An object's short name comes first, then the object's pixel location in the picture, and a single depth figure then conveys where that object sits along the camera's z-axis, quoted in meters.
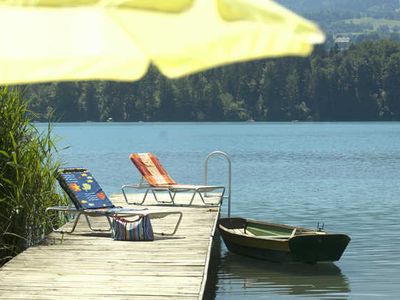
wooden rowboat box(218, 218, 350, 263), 14.37
